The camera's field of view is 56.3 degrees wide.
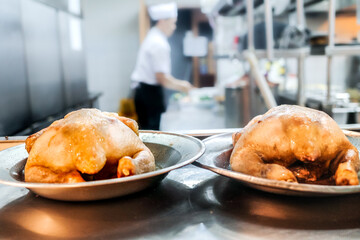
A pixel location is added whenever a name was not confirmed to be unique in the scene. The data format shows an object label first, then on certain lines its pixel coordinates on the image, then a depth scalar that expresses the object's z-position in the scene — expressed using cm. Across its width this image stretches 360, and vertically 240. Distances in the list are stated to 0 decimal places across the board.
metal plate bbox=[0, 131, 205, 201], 76
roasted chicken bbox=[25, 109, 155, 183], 83
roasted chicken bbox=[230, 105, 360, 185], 89
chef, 436
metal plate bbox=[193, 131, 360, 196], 72
